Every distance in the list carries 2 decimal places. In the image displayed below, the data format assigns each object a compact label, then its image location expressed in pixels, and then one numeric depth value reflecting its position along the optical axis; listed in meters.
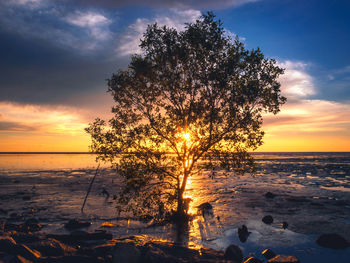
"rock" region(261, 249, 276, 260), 14.02
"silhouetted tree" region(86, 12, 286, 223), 18.55
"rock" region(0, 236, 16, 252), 11.59
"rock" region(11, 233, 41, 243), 13.78
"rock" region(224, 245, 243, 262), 13.45
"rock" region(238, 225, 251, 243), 17.38
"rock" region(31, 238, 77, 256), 12.16
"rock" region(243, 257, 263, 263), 12.60
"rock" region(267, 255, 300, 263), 12.20
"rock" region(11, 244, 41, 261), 10.93
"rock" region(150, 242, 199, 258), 13.54
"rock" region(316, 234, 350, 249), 15.47
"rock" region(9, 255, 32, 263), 10.01
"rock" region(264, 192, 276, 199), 32.88
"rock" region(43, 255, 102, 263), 10.98
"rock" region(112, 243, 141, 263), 11.17
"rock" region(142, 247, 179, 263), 11.82
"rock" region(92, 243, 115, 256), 12.45
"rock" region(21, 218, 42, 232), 18.38
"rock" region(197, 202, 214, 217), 25.34
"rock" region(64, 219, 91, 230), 19.82
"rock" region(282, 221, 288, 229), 19.87
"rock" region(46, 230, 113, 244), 15.48
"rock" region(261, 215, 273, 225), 21.38
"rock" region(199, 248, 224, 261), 13.56
